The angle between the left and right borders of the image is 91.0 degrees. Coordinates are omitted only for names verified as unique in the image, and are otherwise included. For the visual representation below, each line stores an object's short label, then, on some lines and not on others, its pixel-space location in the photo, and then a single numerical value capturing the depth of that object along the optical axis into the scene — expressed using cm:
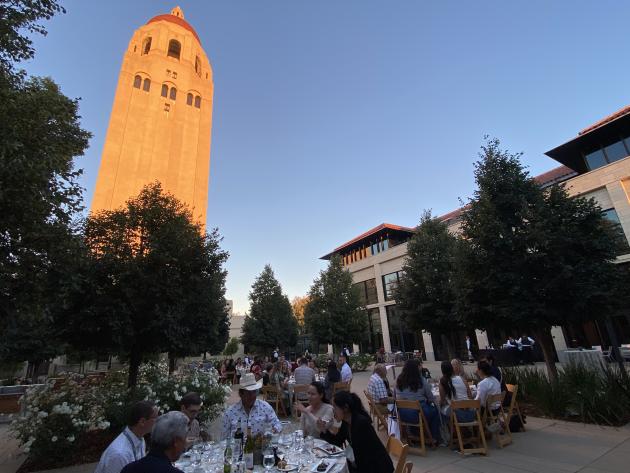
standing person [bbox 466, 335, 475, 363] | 2318
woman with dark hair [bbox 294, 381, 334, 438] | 466
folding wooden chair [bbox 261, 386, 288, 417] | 1000
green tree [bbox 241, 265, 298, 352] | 3294
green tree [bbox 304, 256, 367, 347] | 2505
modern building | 1770
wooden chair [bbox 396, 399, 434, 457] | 583
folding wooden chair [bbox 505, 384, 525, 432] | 635
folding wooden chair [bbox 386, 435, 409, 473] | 289
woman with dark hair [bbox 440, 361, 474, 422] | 622
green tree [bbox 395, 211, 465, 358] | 1562
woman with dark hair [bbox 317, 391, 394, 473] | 297
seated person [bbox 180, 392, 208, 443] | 459
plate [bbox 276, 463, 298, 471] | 319
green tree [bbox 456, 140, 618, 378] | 880
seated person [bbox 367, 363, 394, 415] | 719
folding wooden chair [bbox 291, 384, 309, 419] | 927
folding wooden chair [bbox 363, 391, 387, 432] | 653
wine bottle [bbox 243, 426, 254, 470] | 335
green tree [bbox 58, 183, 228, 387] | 809
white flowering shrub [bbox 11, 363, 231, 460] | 605
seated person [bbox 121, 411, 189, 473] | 235
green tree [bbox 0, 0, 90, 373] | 511
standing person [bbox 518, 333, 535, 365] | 1895
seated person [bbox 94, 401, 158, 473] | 304
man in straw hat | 453
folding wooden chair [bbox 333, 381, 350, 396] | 888
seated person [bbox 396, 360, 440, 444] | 624
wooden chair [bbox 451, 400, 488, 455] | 563
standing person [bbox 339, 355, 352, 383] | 991
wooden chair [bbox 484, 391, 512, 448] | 611
